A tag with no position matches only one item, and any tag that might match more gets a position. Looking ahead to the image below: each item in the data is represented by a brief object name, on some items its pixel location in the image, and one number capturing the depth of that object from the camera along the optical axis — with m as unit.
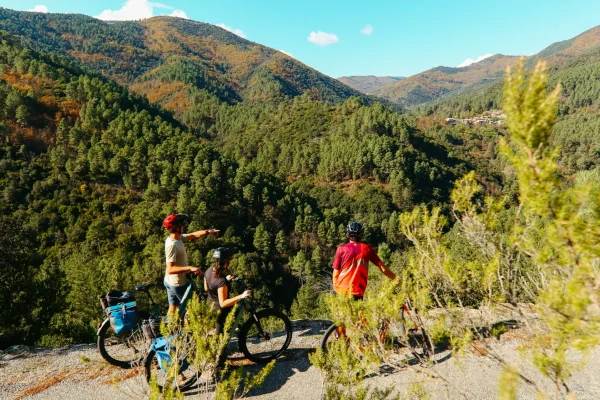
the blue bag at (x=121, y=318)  5.70
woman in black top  5.18
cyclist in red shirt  5.24
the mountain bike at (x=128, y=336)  5.79
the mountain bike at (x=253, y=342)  5.25
